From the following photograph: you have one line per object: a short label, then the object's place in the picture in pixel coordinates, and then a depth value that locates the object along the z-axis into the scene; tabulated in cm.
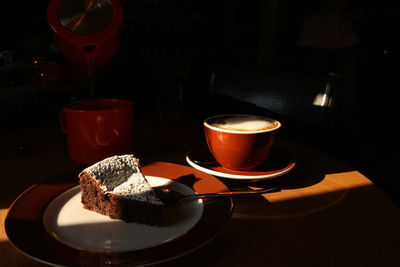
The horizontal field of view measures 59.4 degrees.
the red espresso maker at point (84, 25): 73
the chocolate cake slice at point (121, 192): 46
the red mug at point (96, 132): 66
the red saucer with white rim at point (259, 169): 57
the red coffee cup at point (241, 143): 59
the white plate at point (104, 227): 41
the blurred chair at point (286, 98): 100
